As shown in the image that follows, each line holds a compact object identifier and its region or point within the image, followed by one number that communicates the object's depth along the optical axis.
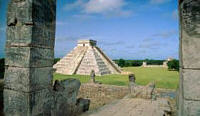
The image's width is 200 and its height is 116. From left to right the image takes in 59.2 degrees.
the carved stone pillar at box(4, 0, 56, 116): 3.95
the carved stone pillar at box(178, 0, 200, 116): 2.60
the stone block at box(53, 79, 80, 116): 4.91
